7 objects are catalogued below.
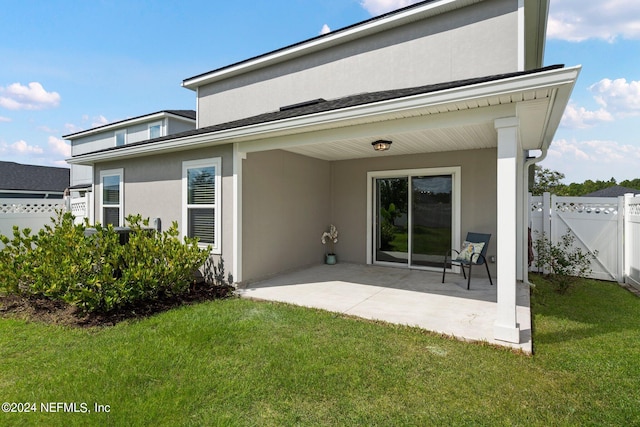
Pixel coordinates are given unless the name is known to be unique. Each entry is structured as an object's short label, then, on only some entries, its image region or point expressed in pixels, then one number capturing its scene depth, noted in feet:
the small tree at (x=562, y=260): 20.06
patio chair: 19.55
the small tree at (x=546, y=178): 66.18
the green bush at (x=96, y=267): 14.26
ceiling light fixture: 18.63
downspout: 20.58
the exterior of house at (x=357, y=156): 16.33
